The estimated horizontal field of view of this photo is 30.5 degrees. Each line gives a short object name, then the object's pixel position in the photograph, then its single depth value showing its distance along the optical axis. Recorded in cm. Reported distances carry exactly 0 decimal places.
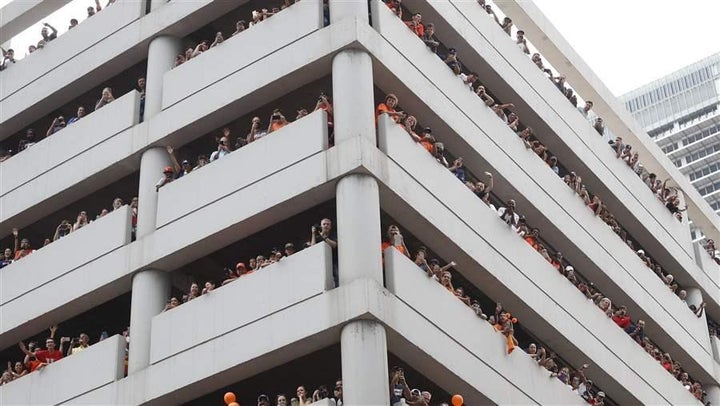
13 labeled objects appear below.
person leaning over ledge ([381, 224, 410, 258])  2667
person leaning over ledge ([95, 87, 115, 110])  3269
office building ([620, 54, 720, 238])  15838
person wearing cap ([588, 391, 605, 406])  3207
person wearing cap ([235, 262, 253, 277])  2697
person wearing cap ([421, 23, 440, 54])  3163
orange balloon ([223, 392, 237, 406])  2448
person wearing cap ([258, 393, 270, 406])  2477
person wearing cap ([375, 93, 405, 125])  2830
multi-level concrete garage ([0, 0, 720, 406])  2619
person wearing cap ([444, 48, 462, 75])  3238
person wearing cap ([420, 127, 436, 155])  2922
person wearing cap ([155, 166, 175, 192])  3001
